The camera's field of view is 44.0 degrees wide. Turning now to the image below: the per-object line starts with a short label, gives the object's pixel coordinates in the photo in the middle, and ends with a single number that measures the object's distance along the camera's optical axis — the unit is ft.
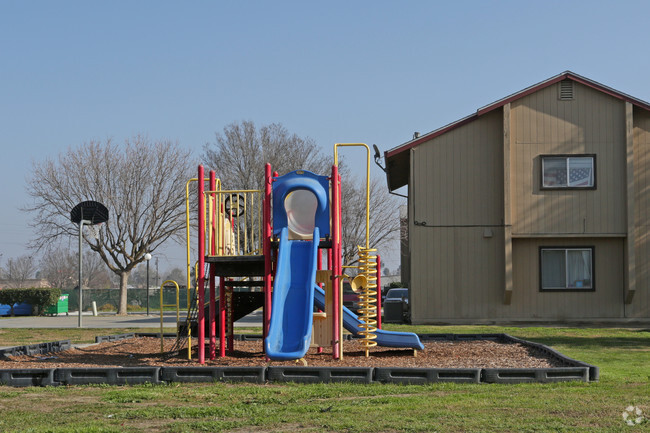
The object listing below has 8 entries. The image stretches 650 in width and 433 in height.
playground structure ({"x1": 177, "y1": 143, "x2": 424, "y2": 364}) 42.11
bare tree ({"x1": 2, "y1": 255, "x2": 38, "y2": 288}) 393.09
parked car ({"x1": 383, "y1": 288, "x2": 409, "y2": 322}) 91.91
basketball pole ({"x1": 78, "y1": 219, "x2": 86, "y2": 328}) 84.19
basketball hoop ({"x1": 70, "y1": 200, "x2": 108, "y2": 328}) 114.40
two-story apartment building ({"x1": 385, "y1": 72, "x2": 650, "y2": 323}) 82.43
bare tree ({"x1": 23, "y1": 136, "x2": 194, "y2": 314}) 136.87
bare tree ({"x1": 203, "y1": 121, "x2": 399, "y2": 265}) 154.61
